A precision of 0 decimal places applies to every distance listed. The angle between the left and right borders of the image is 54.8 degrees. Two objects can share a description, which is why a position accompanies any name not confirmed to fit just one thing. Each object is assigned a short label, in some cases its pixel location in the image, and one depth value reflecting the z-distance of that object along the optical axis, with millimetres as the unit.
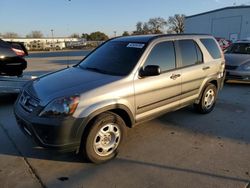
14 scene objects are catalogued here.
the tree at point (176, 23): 75438
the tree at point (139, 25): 77500
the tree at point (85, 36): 94969
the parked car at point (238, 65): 8367
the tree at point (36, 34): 107750
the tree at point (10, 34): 86062
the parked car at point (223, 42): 18744
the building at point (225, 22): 30656
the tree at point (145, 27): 74575
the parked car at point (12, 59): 5859
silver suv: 3012
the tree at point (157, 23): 77500
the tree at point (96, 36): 90262
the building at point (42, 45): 60075
